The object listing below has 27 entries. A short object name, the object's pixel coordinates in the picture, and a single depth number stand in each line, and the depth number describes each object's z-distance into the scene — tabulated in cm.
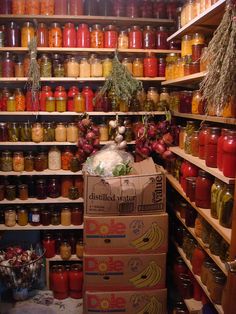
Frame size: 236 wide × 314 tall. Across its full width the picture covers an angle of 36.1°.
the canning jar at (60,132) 297
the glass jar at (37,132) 295
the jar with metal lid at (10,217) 301
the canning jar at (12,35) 288
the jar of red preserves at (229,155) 163
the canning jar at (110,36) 291
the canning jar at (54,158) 304
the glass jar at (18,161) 298
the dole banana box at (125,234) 240
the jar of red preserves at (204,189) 205
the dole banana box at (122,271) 242
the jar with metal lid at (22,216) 303
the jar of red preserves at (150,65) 296
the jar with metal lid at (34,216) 304
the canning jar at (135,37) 294
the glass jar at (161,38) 300
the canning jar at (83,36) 290
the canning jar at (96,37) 292
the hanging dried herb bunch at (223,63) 144
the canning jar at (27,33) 289
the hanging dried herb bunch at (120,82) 281
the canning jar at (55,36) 289
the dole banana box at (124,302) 243
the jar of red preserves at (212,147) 189
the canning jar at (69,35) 289
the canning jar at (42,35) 289
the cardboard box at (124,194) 239
